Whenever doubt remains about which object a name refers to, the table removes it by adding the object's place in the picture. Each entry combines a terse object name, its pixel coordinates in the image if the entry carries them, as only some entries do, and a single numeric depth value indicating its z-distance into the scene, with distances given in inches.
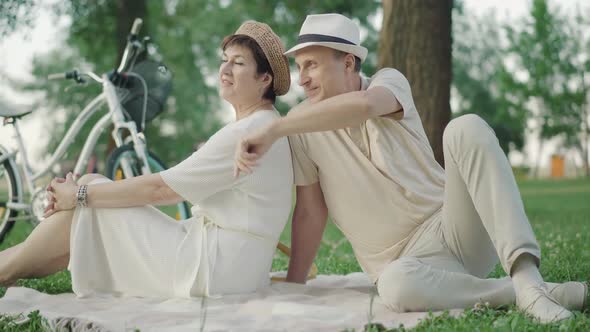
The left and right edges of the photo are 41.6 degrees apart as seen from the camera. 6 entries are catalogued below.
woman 133.6
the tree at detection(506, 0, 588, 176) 1612.9
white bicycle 244.8
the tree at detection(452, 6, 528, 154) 1643.7
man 120.3
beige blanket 118.4
